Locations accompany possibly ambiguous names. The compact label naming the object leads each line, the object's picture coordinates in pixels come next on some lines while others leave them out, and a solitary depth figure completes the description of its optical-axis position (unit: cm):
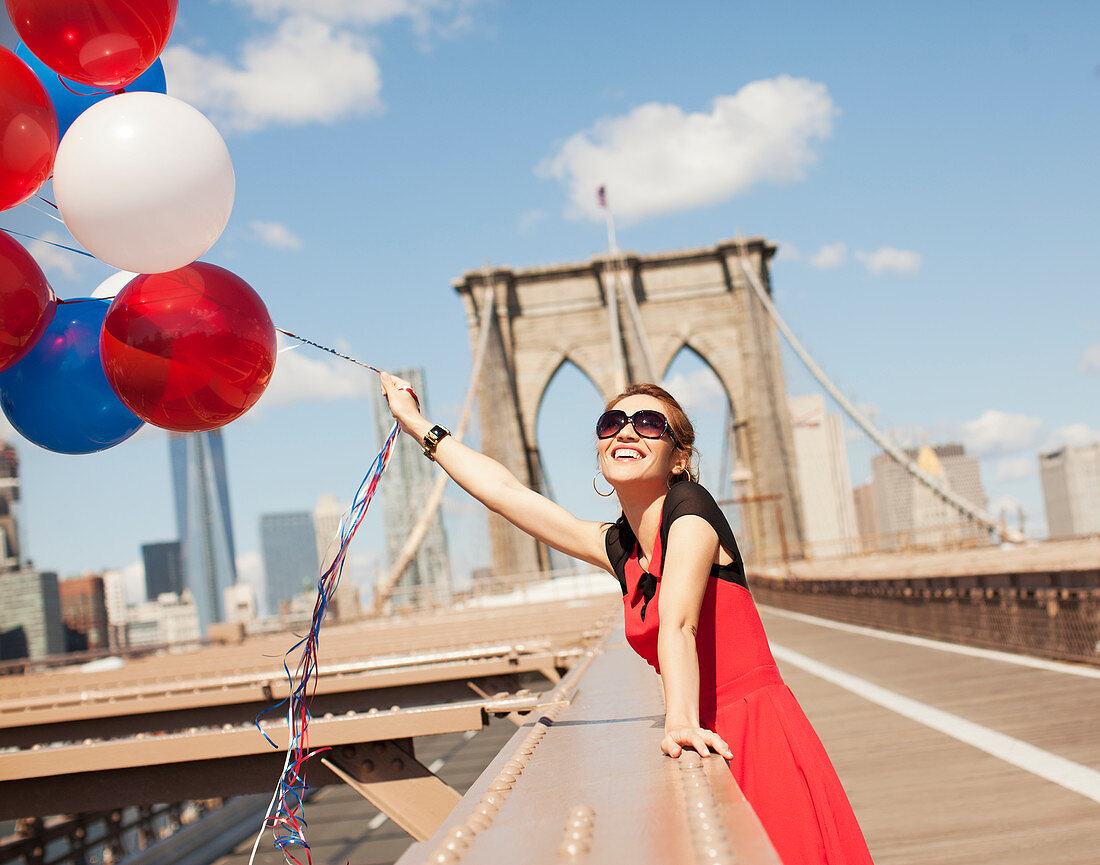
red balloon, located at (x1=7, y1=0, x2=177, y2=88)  241
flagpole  3638
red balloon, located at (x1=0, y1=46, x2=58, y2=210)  241
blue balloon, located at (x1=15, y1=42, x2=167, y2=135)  280
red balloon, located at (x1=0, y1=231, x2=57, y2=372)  254
